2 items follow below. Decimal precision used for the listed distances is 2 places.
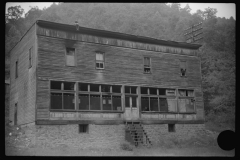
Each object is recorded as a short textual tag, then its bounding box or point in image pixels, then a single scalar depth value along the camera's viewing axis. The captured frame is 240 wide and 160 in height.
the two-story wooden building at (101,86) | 25.22
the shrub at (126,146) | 25.39
